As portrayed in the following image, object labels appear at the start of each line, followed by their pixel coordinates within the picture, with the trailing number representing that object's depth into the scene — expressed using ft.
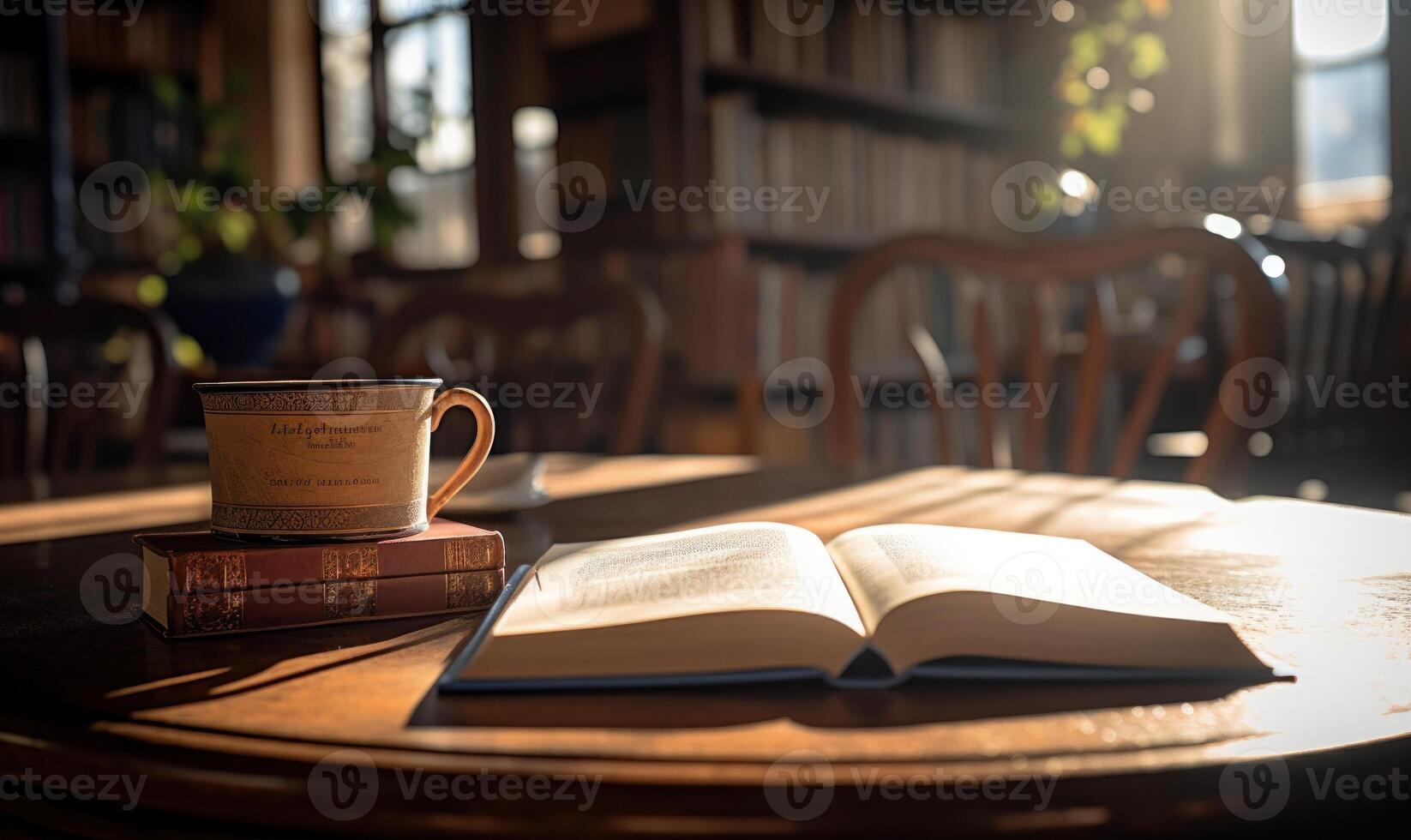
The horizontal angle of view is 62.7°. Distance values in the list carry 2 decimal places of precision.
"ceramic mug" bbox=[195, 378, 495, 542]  1.69
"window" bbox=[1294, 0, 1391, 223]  12.84
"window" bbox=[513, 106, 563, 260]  14.30
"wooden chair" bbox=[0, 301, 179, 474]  5.08
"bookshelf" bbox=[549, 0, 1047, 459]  8.85
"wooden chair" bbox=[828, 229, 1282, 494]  3.58
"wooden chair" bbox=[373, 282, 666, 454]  5.26
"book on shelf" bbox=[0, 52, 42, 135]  12.84
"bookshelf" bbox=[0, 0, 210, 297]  13.00
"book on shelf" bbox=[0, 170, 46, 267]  13.28
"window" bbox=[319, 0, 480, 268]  16.22
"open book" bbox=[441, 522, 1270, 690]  1.26
